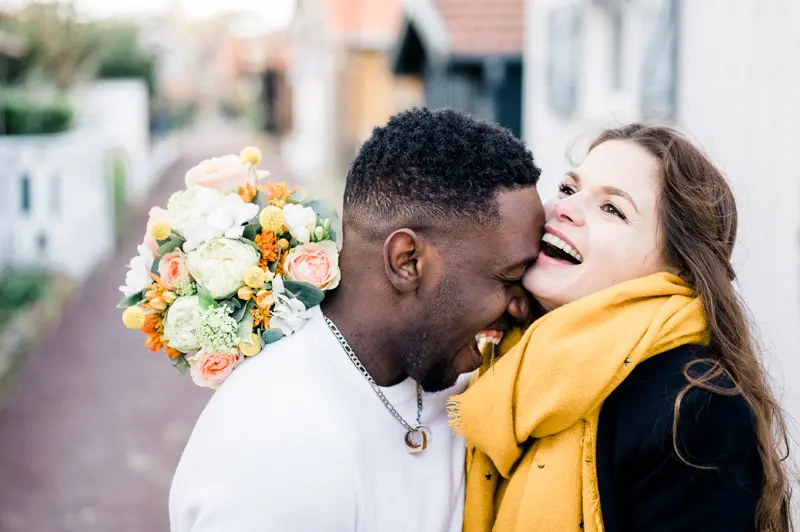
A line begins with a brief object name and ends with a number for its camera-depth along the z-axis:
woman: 2.07
